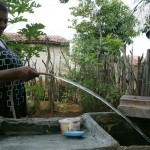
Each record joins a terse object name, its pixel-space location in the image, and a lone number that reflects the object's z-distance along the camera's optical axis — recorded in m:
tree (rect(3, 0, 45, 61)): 1.89
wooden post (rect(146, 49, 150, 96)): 2.43
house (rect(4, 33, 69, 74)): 10.41
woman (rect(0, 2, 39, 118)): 1.29
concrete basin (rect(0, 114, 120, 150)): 1.07
